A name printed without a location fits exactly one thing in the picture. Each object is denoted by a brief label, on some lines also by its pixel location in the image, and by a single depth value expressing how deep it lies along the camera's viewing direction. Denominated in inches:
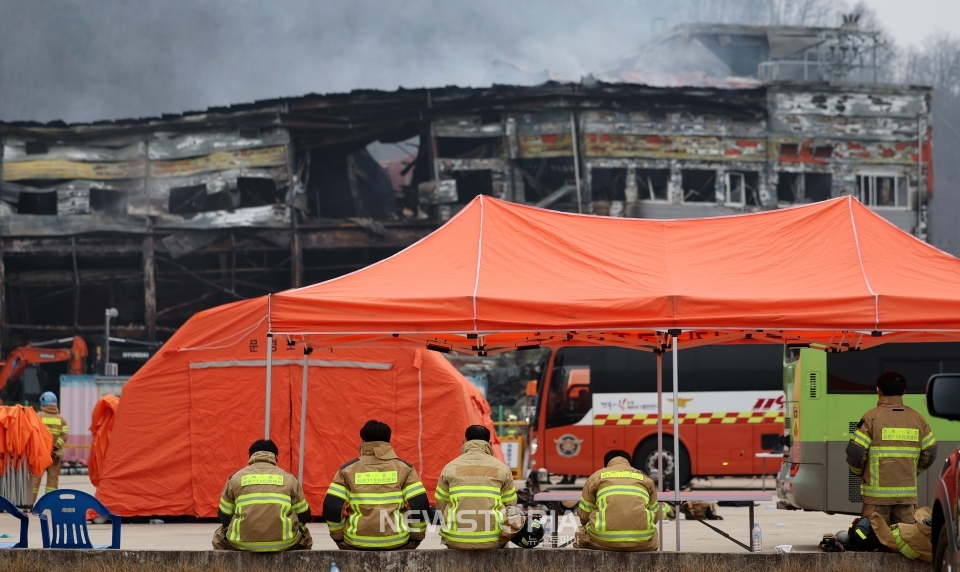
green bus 976.3
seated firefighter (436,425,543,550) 669.3
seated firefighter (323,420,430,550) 677.9
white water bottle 764.8
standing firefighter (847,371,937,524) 749.3
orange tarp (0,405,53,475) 1269.7
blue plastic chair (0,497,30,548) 706.4
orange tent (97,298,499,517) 1163.9
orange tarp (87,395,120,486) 1216.2
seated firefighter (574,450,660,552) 671.1
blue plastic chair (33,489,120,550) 712.4
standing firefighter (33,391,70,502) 1348.4
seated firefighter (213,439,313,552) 677.9
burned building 3267.7
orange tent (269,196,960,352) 724.7
